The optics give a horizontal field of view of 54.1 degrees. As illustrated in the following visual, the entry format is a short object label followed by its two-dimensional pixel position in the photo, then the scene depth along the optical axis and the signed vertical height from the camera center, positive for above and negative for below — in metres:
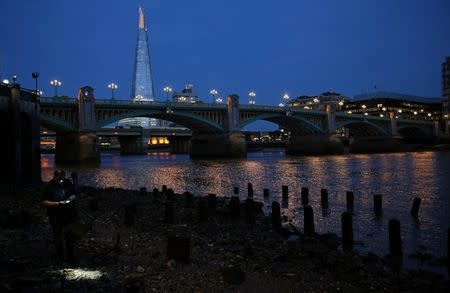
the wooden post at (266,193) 27.71 -2.71
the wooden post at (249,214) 17.15 -2.49
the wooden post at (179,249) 10.18 -2.24
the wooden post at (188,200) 20.91 -2.32
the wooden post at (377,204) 21.27 -2.78
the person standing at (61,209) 9.52 -1.18
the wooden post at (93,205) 18.47 -2.12
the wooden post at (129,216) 15.36 -2.19
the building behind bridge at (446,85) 163.60 +22.52
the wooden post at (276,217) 16.23 -2.49
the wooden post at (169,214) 16.03 -2.24
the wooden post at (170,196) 22.73 -2.25
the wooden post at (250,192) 27.45 -2.60
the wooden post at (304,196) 24.60 -2.66
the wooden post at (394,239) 12.87 -2.72
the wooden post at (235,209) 18.08 -2.40
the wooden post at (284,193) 25.82 -2.55
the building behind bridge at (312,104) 185.35 +19.16
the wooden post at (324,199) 23.63 -2.74
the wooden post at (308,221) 15.57 -2.57
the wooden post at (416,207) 19.95 -2.80
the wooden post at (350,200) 22.34 -2.68
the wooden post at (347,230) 14.30 -2.69
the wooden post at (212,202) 19.62 -2.28
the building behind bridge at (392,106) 182.77 +17.52
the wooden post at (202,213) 16.83 -2.34
